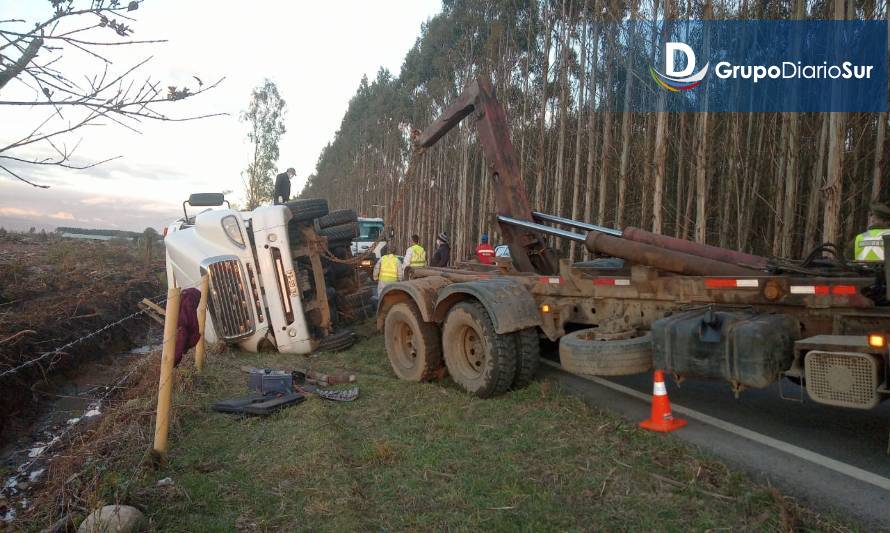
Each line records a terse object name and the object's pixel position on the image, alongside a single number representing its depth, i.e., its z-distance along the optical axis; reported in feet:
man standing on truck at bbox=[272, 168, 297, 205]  33.53
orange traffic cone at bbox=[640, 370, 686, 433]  14.76
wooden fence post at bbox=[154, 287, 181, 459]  13.23
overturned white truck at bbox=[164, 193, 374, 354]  26.40
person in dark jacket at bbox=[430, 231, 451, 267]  41.27
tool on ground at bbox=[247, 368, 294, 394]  19.25
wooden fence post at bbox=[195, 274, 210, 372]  19.10
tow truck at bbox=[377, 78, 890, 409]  12.42
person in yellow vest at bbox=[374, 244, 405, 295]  37.04
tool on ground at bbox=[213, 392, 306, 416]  17.12
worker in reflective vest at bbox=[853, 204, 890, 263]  17.22
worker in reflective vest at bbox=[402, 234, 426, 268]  41.09
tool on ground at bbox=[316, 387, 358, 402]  18.59
